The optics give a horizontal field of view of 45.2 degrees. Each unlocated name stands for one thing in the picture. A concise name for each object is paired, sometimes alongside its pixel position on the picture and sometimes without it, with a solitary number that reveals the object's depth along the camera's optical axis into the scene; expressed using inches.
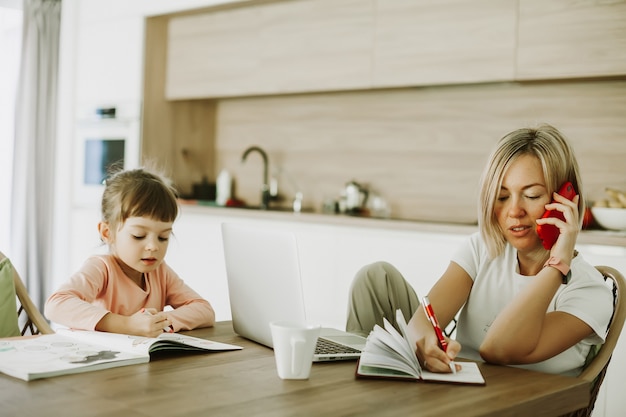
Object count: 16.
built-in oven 184.9
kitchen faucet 175.3
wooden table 43.8
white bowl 121.4
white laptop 59.1
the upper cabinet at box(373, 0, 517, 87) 131.5
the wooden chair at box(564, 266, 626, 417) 61.9
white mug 51.4
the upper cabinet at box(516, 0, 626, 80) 119.6
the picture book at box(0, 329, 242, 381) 50.2
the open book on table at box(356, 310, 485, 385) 54.1
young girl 71.6
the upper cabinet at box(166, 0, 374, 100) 153.0
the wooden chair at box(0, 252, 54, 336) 73.9
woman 63.6
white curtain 193.0
